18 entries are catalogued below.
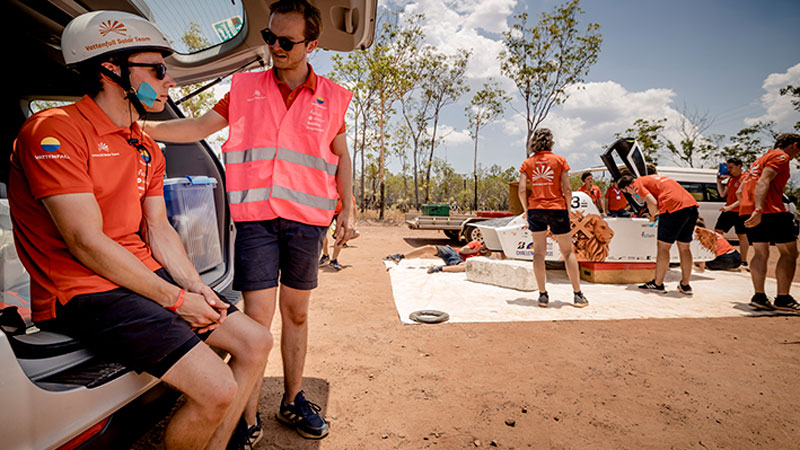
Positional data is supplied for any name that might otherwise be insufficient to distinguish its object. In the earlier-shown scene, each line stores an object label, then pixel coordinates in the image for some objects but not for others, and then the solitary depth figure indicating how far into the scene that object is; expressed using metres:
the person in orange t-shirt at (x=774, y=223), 4.26
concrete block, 5.25
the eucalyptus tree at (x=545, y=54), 17.73
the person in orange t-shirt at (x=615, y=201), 7.73
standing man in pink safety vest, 1.74
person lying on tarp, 6.57
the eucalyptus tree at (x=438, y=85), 23.20
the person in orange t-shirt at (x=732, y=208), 7.05
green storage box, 12.06
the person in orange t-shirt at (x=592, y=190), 7.61
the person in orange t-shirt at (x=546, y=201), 4.37
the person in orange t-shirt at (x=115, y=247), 1.16
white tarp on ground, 4.28
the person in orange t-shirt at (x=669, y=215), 5.16
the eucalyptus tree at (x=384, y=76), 18.05
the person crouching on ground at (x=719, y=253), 6.58
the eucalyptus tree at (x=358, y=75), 18.32
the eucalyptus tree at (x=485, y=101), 23.34
